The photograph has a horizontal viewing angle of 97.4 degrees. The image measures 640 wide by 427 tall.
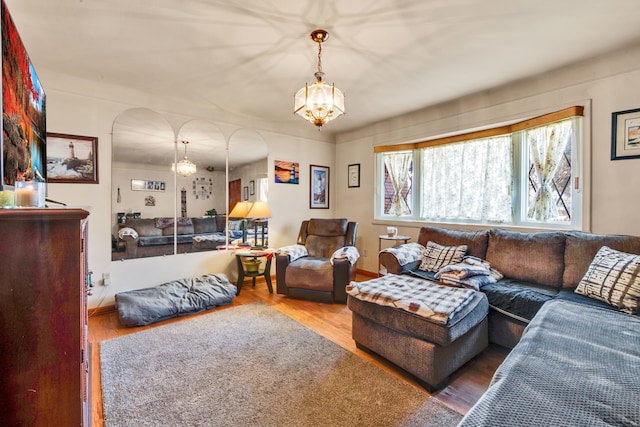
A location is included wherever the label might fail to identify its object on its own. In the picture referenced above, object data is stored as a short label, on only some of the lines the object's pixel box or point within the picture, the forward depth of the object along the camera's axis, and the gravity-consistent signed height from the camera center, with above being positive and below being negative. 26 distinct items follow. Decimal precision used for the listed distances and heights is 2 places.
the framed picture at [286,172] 4.38 +0.62
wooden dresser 0.85 -0.34
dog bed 2.69 -0.93
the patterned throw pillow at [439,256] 2.91 -0.47
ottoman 1.74 -0.84
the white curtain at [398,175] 4.26 +0.57
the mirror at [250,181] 3.93 +0.43
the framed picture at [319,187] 4.81 +0.42
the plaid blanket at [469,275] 2.37 -0.56
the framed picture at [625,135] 2.33 +0.66
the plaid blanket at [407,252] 2.95 -0.45
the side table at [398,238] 3.78 -0.36
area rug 1.54 -1.12
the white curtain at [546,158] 2.80 +0.56
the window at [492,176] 2.79 +0.44
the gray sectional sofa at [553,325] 0.84 -0.58
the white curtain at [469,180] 3.29 +0.40
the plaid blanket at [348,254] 3.34 -0.52
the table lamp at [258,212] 3.82 -0.01
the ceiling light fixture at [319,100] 2.14 +0.85
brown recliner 3.31 -0.77
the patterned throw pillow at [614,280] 1.82 -0.47
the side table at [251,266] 3.66 -0.74
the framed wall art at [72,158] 2.74 +0.52
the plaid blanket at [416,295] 1.77 -0.60
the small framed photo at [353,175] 4.77 +0.62
